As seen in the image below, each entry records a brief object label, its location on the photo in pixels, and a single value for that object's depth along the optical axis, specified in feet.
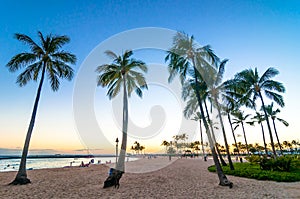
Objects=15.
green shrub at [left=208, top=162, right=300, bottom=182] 41.09
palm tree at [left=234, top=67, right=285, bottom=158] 68.13
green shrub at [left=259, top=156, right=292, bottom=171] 51.93
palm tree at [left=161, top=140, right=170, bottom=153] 427.74
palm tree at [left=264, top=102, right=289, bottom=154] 121.29
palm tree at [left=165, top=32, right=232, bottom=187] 46.01
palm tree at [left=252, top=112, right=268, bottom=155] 114.99
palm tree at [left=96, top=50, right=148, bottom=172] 49.28
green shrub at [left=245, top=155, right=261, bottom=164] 74.62
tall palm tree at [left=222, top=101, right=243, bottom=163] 64.80
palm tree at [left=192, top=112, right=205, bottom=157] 161.07
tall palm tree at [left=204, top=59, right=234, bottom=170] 62.99
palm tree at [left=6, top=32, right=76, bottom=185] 47.27
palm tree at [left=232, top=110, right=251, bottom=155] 126.93
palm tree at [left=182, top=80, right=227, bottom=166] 55.57
